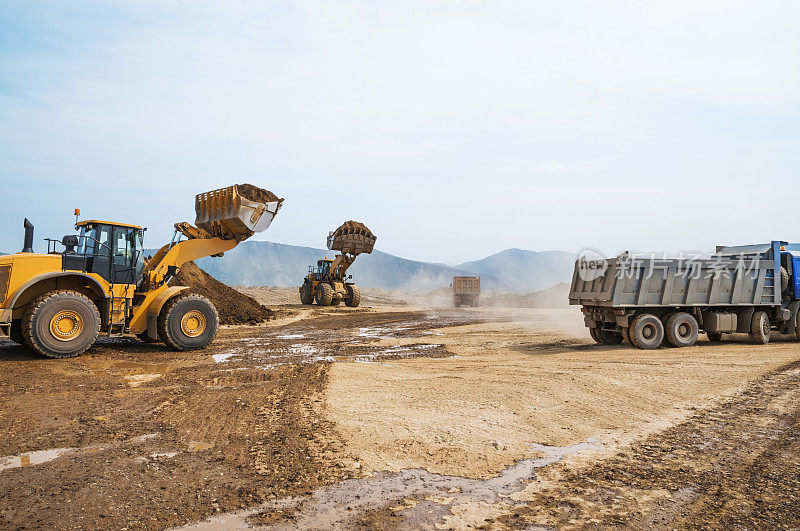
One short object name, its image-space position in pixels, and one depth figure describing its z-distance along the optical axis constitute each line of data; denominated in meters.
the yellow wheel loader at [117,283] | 10.59
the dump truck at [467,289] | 39.78
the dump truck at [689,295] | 13.52
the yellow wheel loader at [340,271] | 32.22
